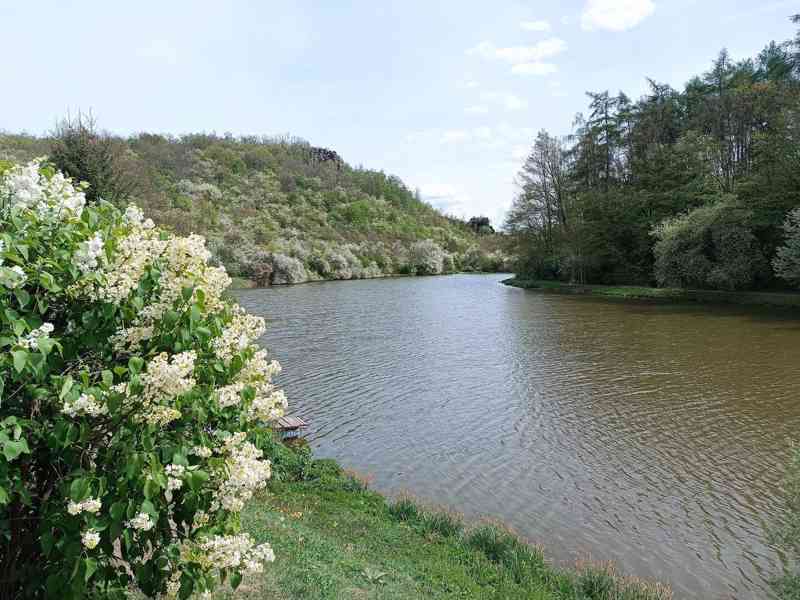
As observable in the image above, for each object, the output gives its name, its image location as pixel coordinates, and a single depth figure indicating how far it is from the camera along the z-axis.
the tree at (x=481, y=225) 130.60
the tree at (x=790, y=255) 27.16
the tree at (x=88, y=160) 16.50
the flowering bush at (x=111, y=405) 2.44
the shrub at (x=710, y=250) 33.09
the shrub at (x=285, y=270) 64.38
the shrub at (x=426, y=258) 87.50
